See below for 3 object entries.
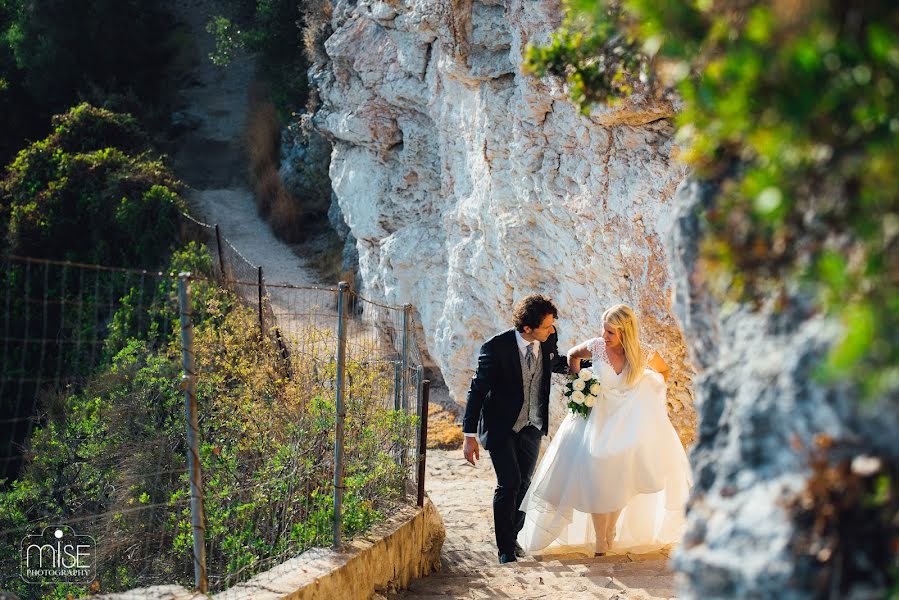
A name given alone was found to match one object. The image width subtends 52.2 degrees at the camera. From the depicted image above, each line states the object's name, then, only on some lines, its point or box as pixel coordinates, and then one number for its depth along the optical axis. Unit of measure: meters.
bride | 6.02
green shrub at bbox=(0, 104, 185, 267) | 15.49
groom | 6.09
